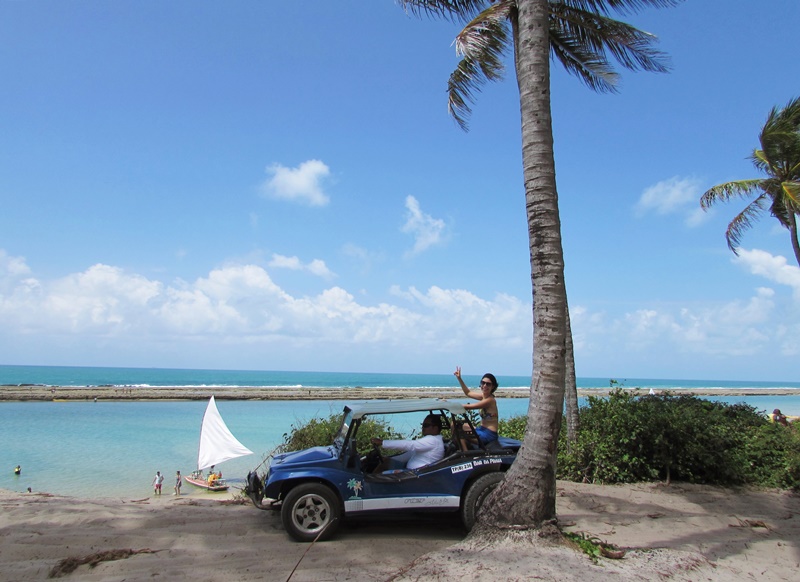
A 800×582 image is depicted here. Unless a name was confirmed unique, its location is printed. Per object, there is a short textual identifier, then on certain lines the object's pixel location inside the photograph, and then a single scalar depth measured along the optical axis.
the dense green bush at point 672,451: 9.12
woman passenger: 6.83
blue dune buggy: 5.89
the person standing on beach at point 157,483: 15.99
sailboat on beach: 18.80
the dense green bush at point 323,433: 9.55
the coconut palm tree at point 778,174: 15.79
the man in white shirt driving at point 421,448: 6.36
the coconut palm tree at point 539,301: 5.43
